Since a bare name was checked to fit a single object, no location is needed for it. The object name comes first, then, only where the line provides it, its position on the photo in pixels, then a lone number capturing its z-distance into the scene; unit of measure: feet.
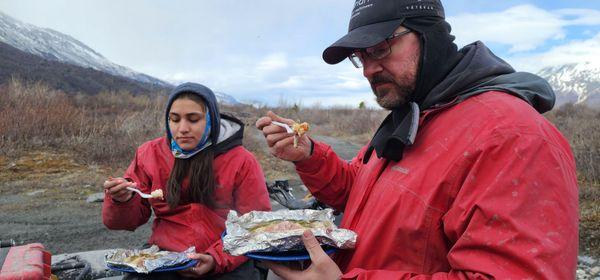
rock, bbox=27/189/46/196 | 21.29
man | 3.34
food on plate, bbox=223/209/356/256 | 4.54
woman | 8.21
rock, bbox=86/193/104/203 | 20.51
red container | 5.98
